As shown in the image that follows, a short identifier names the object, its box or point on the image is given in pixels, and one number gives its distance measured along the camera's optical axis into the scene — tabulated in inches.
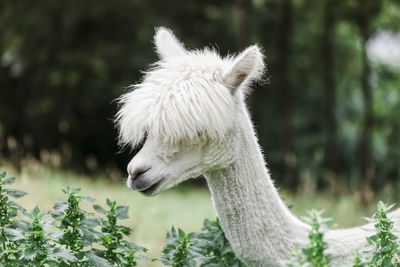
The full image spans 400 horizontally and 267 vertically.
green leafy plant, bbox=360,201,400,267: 230.5
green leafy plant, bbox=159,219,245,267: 269.1
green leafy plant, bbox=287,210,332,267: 201.5
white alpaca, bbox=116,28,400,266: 239.8
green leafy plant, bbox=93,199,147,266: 270.1
